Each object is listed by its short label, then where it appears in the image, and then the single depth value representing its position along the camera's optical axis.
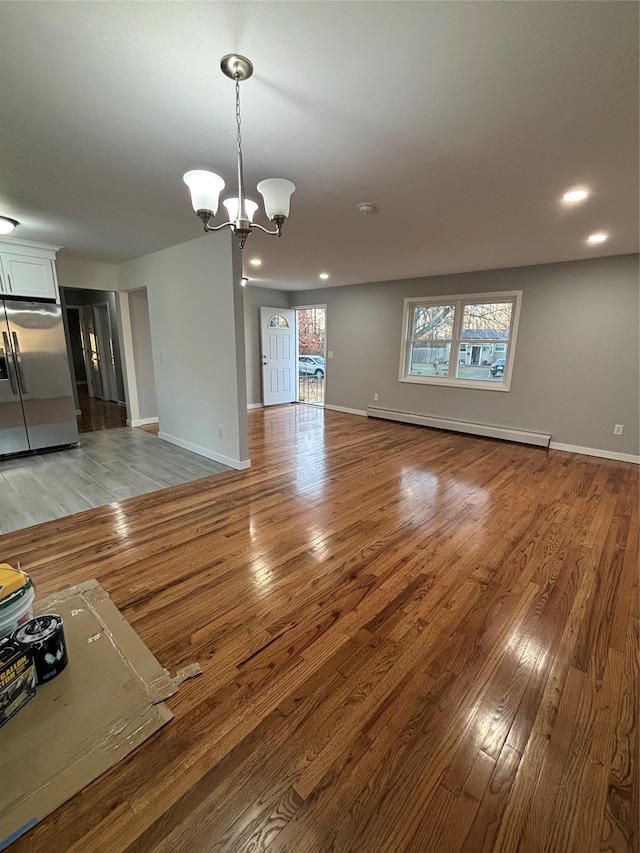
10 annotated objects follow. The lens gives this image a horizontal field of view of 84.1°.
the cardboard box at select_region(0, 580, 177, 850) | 1.13
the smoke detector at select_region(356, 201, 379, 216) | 2.73
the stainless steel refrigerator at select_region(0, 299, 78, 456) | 4.05
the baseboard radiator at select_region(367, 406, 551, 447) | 4.98
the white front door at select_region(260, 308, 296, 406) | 7.29
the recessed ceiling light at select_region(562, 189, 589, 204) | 2.49
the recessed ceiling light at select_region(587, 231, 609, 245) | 3.44
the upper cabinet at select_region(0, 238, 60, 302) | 3.97
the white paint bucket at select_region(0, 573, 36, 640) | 1.40
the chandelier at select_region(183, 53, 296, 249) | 1.71
